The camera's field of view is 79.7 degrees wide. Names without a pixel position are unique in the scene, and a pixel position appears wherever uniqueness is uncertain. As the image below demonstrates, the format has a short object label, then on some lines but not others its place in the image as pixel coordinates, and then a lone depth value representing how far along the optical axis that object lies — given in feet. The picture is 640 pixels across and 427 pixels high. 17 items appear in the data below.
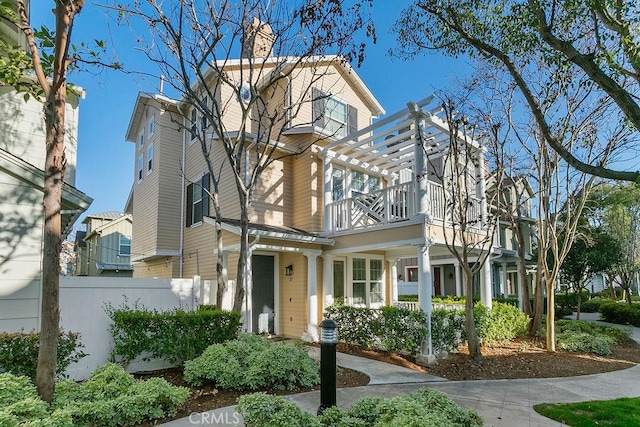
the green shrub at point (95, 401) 12.21
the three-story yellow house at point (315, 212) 31.30
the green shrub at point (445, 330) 28.12
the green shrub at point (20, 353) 15.61
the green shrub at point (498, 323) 32.19
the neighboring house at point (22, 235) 17.92
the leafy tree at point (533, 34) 13.73
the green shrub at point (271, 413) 12.35
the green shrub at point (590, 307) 72.74
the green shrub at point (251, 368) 18.53
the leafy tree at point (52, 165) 13.65
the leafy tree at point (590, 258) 55.88
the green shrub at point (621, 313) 52.95
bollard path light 13.89
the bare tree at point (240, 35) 26.86
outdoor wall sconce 36.78
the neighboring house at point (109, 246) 67.10
